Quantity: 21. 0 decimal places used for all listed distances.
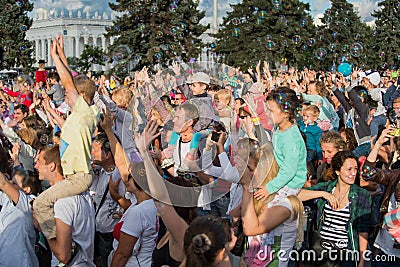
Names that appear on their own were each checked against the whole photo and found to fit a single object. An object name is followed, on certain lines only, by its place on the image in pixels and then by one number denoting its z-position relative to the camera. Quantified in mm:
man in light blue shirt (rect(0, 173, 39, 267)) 4312
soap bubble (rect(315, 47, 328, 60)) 13495
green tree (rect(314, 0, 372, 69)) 40031
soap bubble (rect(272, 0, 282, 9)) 14436
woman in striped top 4832
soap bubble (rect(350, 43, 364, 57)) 13881
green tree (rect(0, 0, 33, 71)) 37625
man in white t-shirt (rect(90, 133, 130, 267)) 5527
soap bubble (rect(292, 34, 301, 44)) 15219
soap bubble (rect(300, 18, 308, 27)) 14909
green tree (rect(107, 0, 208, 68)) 30844
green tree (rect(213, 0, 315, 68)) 39625
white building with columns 76438
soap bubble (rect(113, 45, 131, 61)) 11914
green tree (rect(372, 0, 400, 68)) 44688
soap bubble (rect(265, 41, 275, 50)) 14289
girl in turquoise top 4602
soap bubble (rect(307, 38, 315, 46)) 15508
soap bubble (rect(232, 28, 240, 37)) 13352
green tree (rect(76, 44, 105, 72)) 58906
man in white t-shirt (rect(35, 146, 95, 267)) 4227
